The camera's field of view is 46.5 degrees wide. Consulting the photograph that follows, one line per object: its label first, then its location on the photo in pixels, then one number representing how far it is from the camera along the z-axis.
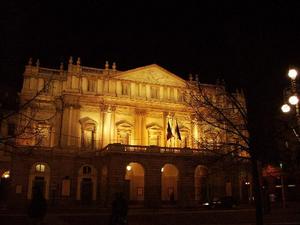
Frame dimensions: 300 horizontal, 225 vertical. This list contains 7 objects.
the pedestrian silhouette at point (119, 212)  16.47
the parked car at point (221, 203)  42.34
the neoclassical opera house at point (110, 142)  45.88
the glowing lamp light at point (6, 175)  51.76
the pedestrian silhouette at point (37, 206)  18.66
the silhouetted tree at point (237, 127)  17.56
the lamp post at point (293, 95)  15.85
